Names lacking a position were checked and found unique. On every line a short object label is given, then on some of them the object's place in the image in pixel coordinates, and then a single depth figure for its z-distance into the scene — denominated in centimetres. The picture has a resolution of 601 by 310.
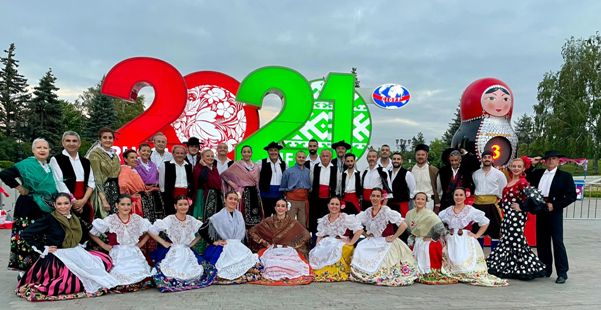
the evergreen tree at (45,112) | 3189
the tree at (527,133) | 3155
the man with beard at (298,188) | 621
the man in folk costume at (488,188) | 600
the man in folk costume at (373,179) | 598
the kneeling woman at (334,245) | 510
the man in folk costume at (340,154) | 633
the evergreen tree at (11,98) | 3450
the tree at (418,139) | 5124
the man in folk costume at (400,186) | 609
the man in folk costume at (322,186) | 621
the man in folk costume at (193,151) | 626
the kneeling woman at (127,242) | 444
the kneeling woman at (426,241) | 501
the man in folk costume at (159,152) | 609
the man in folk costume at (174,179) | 566
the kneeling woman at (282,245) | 491
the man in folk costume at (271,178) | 645
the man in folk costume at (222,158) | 630
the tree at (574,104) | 2898
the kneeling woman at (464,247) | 496
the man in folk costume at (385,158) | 632
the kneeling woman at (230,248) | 478
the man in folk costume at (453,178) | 604
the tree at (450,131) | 4021
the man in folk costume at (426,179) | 624
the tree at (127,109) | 3850
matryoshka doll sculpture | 794
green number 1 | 967
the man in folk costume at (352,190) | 606
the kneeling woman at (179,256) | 448
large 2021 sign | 834
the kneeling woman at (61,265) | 411
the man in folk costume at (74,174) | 469
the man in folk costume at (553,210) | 511
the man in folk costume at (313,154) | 659
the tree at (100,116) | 3303
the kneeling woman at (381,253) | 491
